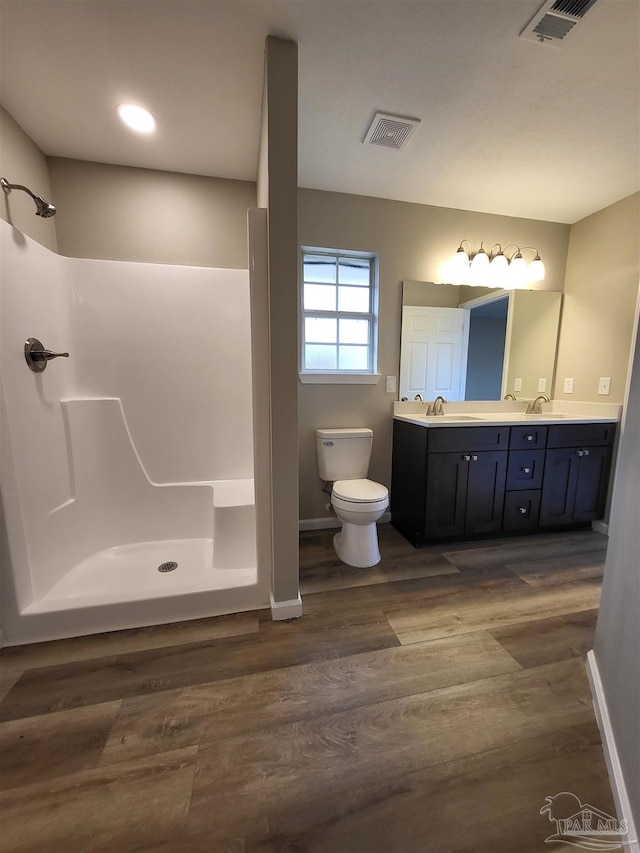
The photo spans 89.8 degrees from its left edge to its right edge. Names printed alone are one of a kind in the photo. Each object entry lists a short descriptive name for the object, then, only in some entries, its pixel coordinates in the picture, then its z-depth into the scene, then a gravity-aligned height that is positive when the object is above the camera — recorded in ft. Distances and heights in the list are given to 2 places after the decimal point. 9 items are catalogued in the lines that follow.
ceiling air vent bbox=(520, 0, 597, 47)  3.59 +4.15
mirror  7.90 +0.94
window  7.50 +1.43
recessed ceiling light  5.03 +4.12
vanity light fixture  7.91 +2.72
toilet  6.04 -2.23
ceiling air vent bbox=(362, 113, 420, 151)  5.15 +4.09
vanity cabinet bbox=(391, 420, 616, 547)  6.73 -2.19
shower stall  4.62 -1.31
